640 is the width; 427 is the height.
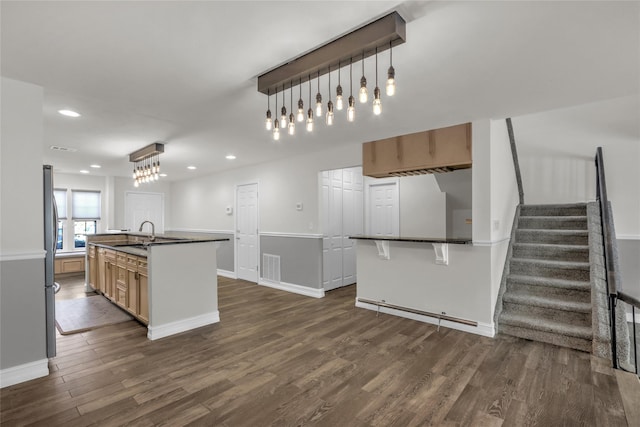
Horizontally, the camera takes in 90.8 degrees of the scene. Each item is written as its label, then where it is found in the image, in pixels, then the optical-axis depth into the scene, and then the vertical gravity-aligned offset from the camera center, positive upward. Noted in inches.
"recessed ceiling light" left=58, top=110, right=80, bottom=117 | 128.6 +43.7
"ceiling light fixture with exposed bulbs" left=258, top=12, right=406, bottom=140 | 70.6 +40.1
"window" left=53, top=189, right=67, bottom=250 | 296.8 +9.4
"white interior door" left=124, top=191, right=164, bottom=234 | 329.4 +7.9
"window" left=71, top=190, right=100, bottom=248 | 305.1 +5.1
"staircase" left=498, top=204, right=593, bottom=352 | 132.6 -32.8
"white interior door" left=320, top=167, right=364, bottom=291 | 219.8 -5.3
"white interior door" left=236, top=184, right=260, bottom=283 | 257.6 -14.0
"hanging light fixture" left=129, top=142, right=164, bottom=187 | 183.9 +37.9
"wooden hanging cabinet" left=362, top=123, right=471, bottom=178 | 144.4 +29.7
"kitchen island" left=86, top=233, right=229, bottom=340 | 139.7 -31.8
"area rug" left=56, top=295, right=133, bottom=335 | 150.8 -51.4
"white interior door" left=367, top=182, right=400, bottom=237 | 257.3 +3.3
